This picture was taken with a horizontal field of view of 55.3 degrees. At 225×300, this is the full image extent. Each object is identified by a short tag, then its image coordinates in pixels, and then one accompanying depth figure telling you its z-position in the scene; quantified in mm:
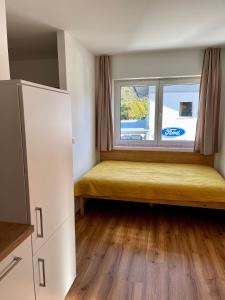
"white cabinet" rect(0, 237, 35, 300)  991
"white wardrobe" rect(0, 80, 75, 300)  1135
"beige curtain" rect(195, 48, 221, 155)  3404
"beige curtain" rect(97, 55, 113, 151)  3812
